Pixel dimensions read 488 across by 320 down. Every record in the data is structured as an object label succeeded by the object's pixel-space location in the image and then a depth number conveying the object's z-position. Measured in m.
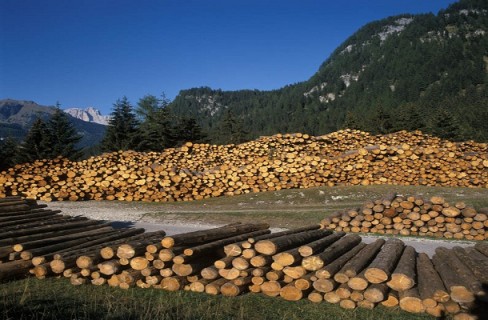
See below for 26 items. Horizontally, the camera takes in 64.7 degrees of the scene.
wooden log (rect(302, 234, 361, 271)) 6.48
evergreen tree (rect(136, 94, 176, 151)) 40.09
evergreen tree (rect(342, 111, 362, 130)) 53.66
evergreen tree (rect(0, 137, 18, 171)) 36.06
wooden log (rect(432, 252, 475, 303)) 5.56
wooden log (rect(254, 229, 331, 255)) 6.73
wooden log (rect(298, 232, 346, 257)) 6.72
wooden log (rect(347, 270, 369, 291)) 5.99
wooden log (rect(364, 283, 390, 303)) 5.82
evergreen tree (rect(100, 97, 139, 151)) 39.59
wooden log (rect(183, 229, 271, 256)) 6.75
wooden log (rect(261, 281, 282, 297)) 6.37
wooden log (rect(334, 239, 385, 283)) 6.20
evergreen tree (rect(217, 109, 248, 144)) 49.91
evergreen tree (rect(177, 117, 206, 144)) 41.25
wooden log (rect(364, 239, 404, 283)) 6.02
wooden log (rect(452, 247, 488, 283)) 6.26
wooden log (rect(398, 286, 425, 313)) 5.68
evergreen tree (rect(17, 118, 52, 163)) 35.59
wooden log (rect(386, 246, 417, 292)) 5.94
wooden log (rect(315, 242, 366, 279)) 6.23
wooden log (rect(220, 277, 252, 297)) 6.34
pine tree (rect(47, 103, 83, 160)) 37.22
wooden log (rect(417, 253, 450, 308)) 5.66
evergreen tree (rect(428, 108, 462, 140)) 45.38
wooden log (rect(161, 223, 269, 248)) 6.95
